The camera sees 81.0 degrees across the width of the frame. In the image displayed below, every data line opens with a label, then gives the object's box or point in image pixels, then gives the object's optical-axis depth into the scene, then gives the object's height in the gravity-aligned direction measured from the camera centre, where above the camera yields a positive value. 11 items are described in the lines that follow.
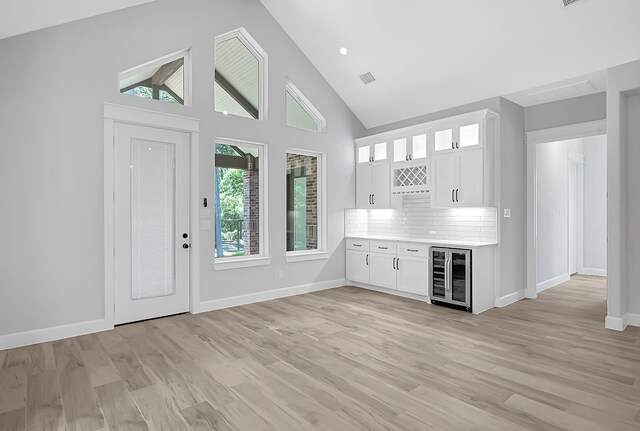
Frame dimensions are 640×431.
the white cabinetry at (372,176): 6.45 +0.69
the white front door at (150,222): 4.44 -0.08
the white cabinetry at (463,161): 5.13 +0.77
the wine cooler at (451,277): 5.00 -0.86
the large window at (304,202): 6.18 +0.22
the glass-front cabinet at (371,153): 6.50 +1.12
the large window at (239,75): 5.40 +2.10
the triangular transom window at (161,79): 4.55 +1.73
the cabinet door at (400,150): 6.08 +1.07
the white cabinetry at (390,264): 5.54 -0.80
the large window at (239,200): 5.36 +0.23
